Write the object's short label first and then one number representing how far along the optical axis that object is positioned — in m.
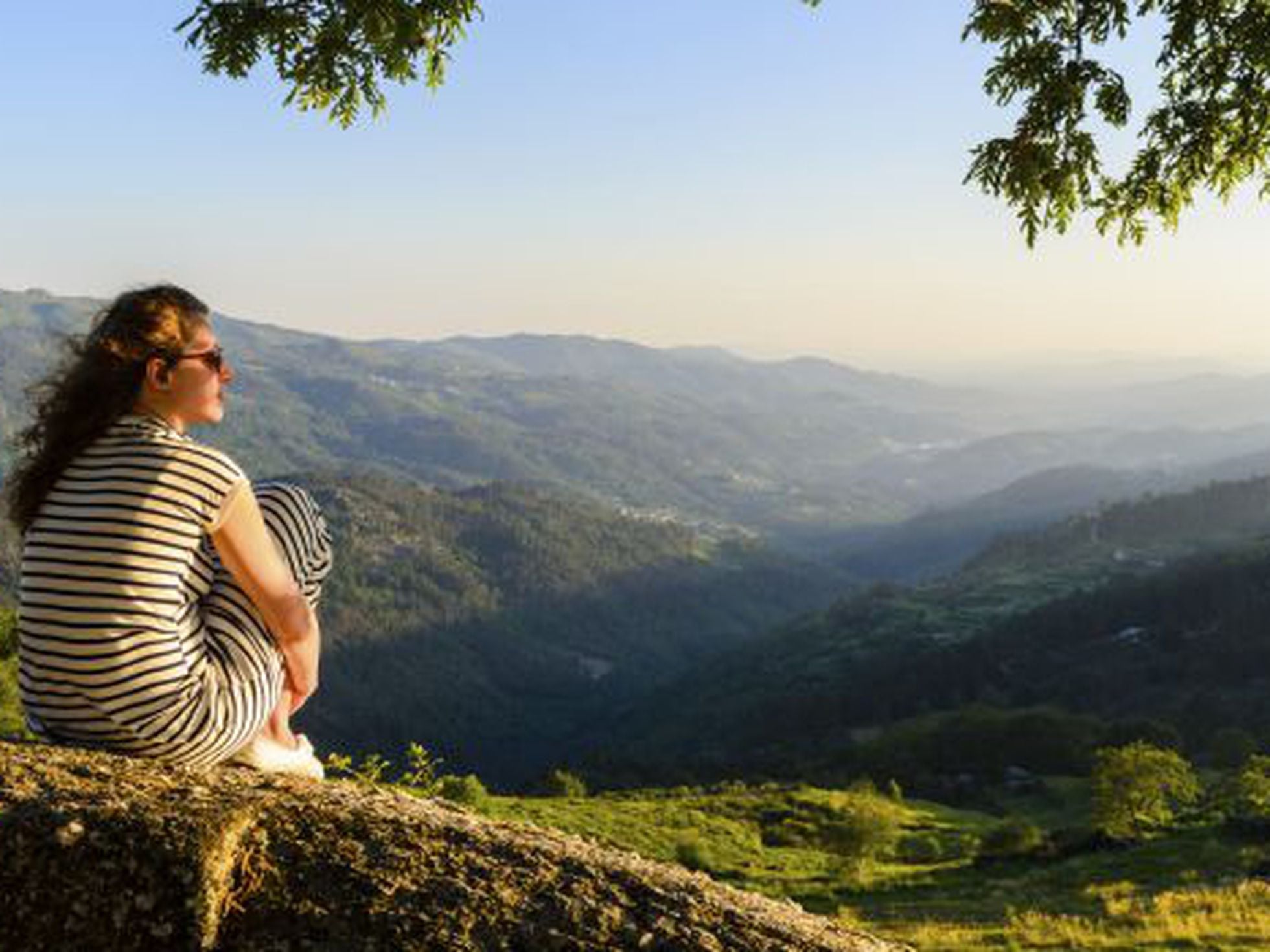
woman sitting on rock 5.55
